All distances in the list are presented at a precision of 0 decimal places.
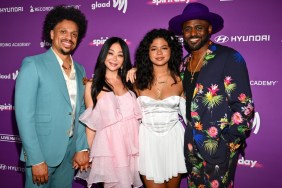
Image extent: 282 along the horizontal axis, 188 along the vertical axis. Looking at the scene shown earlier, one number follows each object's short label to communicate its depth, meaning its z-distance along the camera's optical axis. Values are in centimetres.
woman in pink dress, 224
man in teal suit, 196
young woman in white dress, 236
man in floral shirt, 202
